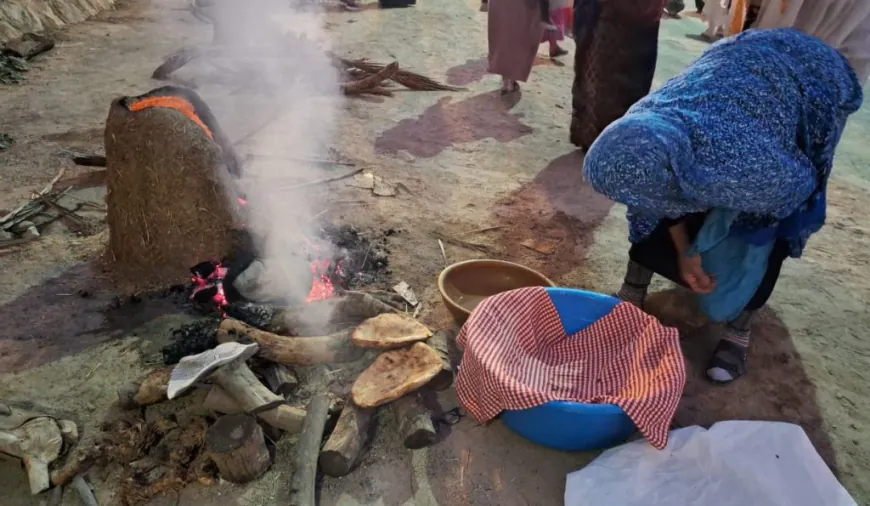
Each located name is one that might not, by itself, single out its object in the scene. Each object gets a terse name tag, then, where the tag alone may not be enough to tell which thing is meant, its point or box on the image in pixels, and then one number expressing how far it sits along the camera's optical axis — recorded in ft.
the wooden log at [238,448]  7.32
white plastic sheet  7.31
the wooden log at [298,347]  8.98
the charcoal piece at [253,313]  9.66
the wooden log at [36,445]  7.45
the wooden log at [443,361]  8.89
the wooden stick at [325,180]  14.01
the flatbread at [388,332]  9.01
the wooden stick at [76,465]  7.52
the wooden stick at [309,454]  7.32
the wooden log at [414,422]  8.16
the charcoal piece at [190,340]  8.96
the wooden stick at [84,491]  7.34
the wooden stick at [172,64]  20.85
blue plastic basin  7.40
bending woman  7.20
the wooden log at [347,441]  7.77
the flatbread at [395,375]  8.31
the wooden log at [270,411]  8.07
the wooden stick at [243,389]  7.97
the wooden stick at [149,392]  8.38
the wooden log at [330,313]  9.77
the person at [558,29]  24.49
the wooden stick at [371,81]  20.68
